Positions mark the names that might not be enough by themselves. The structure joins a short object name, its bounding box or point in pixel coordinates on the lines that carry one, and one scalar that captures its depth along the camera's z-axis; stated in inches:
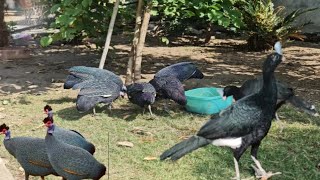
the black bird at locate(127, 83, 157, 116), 240.2
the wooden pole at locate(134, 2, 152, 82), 288.8
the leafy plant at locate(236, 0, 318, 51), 460.8
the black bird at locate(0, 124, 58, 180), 156.8
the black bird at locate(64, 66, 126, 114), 241.3
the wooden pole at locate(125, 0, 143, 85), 297.0
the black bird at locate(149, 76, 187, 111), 242.2
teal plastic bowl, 247.4
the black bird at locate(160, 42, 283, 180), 144.7
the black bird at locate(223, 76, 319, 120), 186.4
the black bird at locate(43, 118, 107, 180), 148.9
